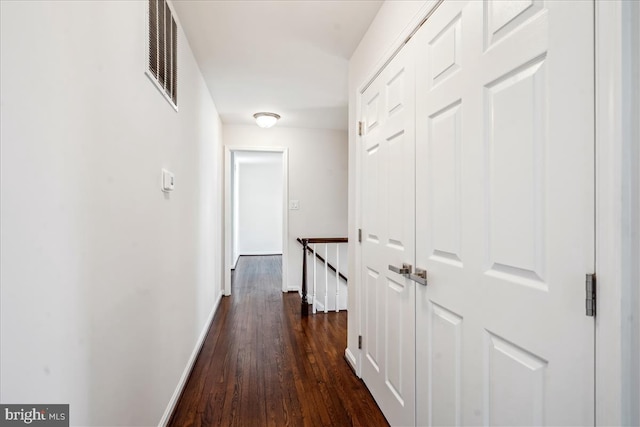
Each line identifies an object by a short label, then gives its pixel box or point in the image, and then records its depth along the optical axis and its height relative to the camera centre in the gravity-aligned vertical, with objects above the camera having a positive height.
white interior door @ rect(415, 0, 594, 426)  0.70 +0.01
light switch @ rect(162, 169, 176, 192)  1.60 +0.17
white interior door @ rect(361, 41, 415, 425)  1.46 -0.12
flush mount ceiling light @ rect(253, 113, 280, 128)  3.74 +1.17
